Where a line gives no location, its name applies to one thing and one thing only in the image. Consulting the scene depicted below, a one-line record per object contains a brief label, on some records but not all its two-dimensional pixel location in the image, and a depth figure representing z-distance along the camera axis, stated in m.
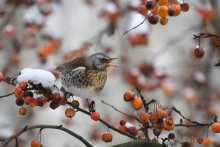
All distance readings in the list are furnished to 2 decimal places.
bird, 5.30
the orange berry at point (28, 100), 4.20
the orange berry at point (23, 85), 4.12
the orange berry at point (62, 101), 4.35
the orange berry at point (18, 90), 4.11
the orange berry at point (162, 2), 4.11
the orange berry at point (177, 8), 4.13
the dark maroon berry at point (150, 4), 4.11
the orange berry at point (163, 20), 4.18
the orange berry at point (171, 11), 4.06
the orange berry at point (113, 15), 10.44
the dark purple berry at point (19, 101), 4.21
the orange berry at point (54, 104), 4.32
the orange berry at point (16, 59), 10.07
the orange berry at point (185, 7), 4.23
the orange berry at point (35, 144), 4.23
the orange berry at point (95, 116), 4.51
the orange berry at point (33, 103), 4.20
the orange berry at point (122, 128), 4.71
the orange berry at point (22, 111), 4.34
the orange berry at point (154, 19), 4.25
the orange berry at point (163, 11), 4.08
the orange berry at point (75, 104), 4.50
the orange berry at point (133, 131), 4.61
